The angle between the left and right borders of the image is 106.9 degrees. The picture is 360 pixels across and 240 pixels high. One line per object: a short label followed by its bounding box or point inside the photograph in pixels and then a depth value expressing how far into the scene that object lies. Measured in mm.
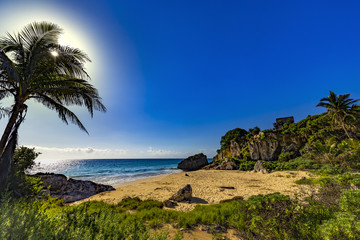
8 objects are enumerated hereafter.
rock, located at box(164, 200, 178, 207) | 7836
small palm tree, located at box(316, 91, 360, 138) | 17969
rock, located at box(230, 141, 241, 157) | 41319
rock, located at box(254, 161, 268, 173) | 21320
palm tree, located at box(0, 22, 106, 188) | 4555
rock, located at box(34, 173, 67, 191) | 9945
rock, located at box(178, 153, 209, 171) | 43781
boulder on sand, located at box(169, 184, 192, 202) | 8855
